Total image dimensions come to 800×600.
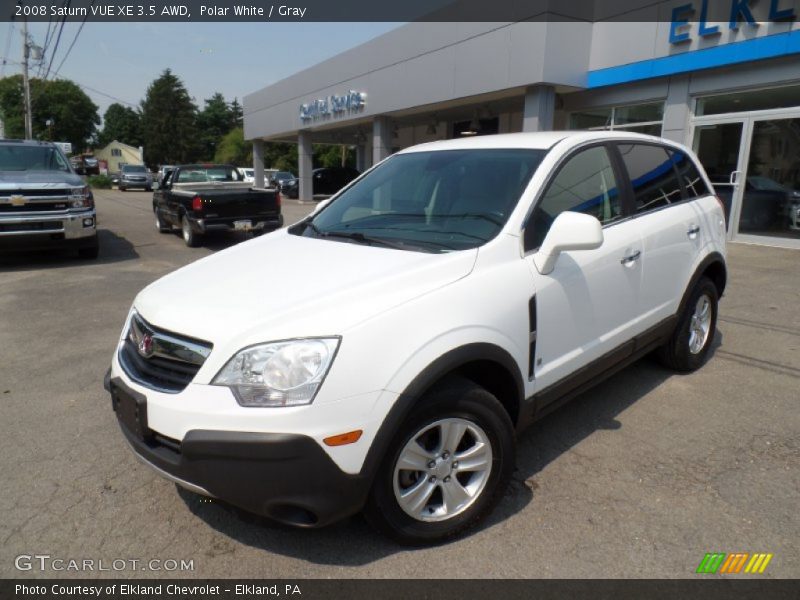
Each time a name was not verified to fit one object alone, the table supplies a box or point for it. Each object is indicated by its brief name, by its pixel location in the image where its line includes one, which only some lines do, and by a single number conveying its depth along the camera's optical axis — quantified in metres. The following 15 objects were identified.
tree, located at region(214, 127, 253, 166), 64.50
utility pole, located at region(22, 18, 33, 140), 32.22
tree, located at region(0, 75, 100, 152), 81.00
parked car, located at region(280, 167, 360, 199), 28.53
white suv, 2.12
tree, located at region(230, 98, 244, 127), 93.21
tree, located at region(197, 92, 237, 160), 94.38
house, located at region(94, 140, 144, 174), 88.81
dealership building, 10.67
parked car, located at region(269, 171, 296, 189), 30.15
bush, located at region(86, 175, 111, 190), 46.94
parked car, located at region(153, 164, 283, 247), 10.73
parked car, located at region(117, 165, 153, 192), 38.94
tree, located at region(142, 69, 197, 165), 78.19
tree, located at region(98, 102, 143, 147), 102.49
